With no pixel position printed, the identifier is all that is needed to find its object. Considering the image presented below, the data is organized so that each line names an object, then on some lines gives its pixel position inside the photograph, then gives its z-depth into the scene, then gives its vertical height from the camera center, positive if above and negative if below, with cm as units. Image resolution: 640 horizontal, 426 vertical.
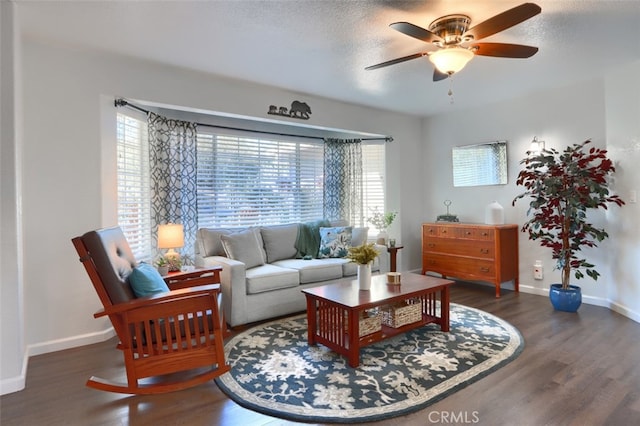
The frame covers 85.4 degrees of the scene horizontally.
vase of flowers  287 -41
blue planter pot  363 -95
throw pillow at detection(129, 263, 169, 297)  229 -47
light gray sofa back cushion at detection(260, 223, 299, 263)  420 -37
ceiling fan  219 +113
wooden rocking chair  210 -72
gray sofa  329 -61
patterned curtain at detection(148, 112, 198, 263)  369 +41
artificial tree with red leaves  352 +6
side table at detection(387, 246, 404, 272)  475 -62
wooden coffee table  251 -78
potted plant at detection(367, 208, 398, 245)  507 -16
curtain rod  320 +106
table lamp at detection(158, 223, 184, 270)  326 -23
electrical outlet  432 -78
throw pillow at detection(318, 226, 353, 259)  432 -39
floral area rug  201 -112
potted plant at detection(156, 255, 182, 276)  309 -46
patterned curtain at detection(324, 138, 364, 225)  511 +46
